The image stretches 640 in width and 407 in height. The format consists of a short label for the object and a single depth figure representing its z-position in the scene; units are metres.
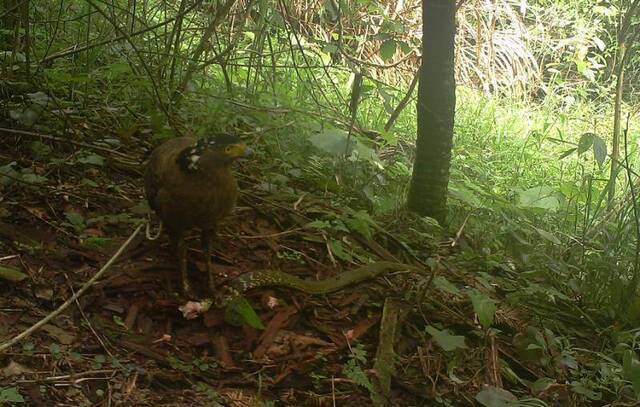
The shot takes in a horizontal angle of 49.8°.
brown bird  2.51
